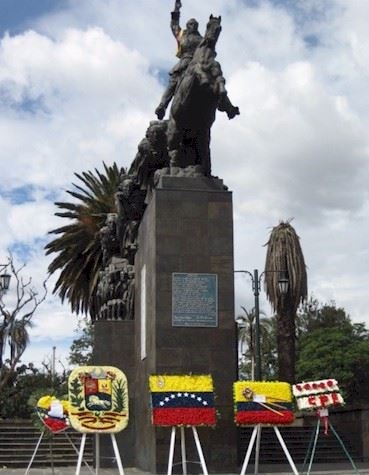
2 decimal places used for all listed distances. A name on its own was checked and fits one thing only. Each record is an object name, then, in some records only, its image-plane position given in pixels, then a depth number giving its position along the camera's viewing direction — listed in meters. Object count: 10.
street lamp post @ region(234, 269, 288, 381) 25.55
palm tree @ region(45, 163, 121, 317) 38.19
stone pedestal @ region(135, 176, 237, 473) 15.27
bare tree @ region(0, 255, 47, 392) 37.06
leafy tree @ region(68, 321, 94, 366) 56.97
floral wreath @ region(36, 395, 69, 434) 13.20
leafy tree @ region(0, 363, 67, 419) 39.38
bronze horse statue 16.12
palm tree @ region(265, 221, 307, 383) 36.56
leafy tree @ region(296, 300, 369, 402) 45.34
